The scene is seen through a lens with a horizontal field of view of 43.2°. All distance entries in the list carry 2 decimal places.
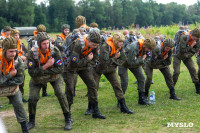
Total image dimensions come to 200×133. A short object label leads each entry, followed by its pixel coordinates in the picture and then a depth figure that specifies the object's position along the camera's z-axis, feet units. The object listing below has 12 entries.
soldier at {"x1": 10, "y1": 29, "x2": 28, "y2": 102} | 27.17
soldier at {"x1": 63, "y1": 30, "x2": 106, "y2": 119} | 19.71
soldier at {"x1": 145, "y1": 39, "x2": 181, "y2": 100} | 24.85
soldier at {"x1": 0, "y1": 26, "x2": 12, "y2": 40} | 29.94
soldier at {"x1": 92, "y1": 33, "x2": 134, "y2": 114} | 21.26
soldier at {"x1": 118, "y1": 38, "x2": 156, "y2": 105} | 23.14
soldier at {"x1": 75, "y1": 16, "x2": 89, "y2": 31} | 27.55
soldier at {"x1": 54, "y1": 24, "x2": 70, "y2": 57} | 30.32
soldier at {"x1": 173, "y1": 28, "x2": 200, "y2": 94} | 27.44
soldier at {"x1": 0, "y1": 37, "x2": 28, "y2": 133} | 16.31
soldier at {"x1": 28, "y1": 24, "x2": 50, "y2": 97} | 27.31
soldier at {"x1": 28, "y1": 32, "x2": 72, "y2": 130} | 17.81
